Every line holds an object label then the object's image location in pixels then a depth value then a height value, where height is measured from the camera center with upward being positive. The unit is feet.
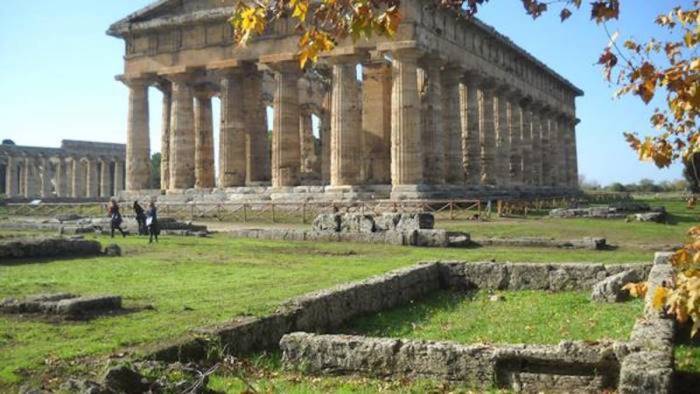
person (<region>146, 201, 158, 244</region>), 73.90 -2.84
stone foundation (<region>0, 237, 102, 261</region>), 53.36 -3.89
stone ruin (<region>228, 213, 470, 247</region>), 68.18 -3.84
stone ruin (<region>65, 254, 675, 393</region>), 19.34 -4.98
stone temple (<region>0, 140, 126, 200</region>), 269.44 +11.98
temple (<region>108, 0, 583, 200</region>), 117.19 +17.56
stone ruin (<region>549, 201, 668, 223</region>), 95.86 -3.33
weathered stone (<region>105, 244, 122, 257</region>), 57.47 -4.34
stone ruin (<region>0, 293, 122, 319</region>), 28.58 -4.47
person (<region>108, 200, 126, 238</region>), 81.17 -2.32
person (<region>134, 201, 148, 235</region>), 83.58 -2.56
